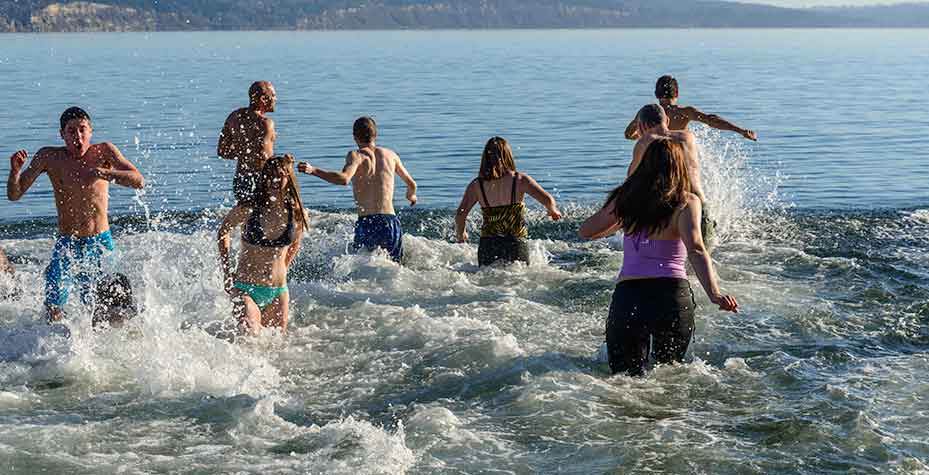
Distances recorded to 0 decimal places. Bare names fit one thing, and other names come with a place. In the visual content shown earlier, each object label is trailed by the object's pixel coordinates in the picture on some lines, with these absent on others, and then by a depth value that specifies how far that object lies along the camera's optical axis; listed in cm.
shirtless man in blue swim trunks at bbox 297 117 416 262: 2289
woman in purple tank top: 1340
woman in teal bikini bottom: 1670
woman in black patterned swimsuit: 2147
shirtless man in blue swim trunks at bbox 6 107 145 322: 1694
